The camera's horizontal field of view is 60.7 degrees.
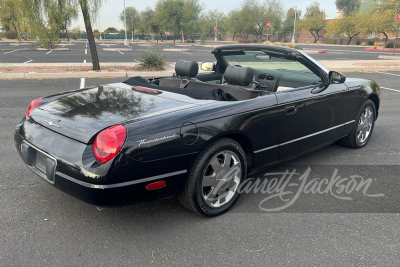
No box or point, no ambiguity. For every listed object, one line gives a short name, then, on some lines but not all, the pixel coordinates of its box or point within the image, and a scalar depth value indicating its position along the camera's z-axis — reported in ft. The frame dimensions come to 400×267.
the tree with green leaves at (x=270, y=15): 208.85
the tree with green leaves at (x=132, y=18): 287.48
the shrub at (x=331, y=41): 242.21
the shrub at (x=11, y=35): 192.92
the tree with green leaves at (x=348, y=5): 370.80
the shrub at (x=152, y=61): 48.67
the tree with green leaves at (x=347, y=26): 221.35
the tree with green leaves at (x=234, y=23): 210.65
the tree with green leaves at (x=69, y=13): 44.66
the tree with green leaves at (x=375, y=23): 169.76
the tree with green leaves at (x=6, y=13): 117.71
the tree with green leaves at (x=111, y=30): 390.52
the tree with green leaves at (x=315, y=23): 272.27
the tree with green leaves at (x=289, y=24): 255.09
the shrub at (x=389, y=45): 148.71
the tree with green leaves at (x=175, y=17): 175.69
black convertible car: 8.13
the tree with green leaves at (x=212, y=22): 287.11
